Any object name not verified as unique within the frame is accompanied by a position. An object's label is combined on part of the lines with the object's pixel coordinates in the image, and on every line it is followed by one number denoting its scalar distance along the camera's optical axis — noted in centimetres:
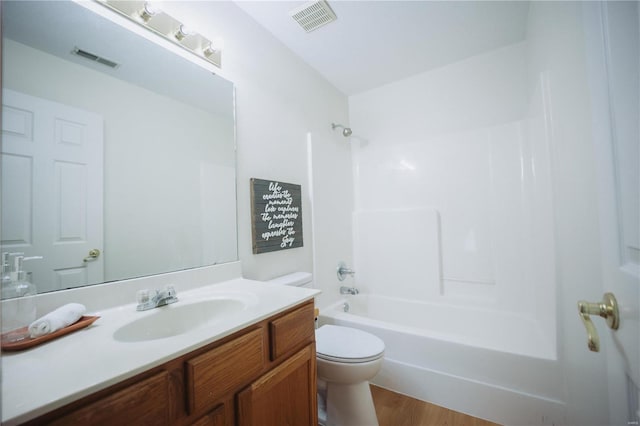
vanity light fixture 104
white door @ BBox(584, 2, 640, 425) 43
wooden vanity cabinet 48
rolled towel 64
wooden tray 59
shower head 238
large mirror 78
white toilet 124
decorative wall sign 154
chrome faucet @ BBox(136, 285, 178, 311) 92
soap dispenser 67
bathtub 131
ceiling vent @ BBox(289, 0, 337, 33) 153
